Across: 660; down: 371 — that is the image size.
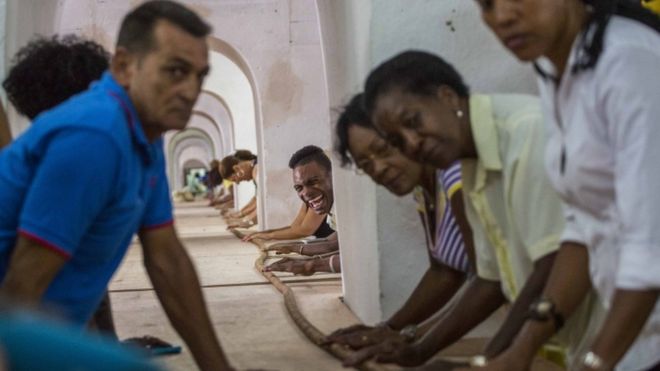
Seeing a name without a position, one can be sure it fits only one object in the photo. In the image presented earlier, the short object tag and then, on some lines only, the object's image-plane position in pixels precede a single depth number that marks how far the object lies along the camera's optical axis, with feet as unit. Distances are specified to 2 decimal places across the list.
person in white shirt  5.60
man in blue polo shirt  6.60
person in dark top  22.66
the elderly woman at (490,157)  7.77
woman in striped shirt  10.18
